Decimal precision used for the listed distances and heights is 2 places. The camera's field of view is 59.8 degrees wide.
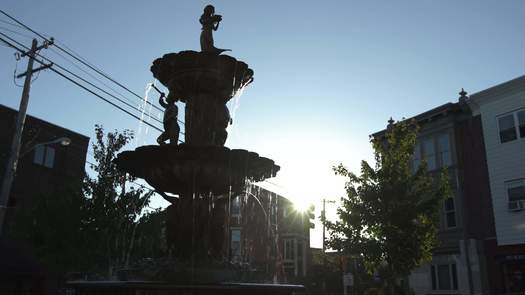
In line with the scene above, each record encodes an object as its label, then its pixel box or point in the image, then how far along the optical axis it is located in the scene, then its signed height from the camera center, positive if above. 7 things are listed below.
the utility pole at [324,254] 19.94 +0.57
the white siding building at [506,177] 21.33 +4.20
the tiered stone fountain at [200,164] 8.09 +1.77
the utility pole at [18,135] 16.46 +4.63
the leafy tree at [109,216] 18.81 +1.88
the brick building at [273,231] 46.78 +3.31
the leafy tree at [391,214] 18.27 +2.04
